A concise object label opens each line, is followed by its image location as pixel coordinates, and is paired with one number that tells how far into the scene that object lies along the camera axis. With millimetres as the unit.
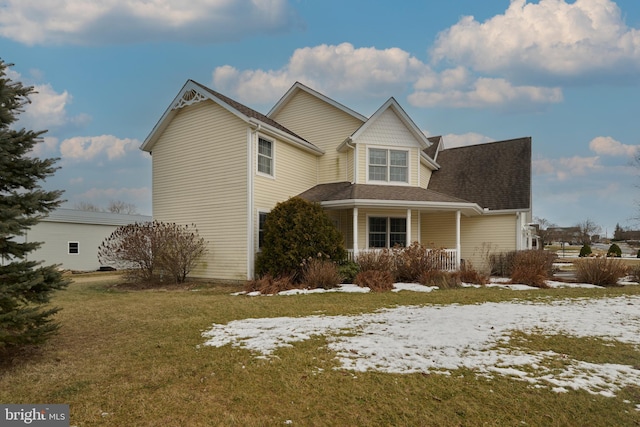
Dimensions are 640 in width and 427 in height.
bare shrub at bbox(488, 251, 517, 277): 16328
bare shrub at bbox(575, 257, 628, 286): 13164
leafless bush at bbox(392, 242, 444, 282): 13203
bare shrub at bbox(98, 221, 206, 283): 13742
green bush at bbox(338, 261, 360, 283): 12742
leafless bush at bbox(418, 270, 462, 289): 12164
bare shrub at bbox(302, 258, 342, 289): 11680
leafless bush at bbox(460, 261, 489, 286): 12836
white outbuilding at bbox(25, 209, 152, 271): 23505
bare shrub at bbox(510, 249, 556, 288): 12734
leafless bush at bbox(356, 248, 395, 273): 13078
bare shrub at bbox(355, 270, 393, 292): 11609
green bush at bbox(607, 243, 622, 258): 37619
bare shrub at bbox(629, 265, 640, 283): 14375
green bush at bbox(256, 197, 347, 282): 12406
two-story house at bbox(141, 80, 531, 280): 13859
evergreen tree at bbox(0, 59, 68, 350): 4566
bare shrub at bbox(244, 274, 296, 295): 11305
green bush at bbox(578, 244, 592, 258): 39656
